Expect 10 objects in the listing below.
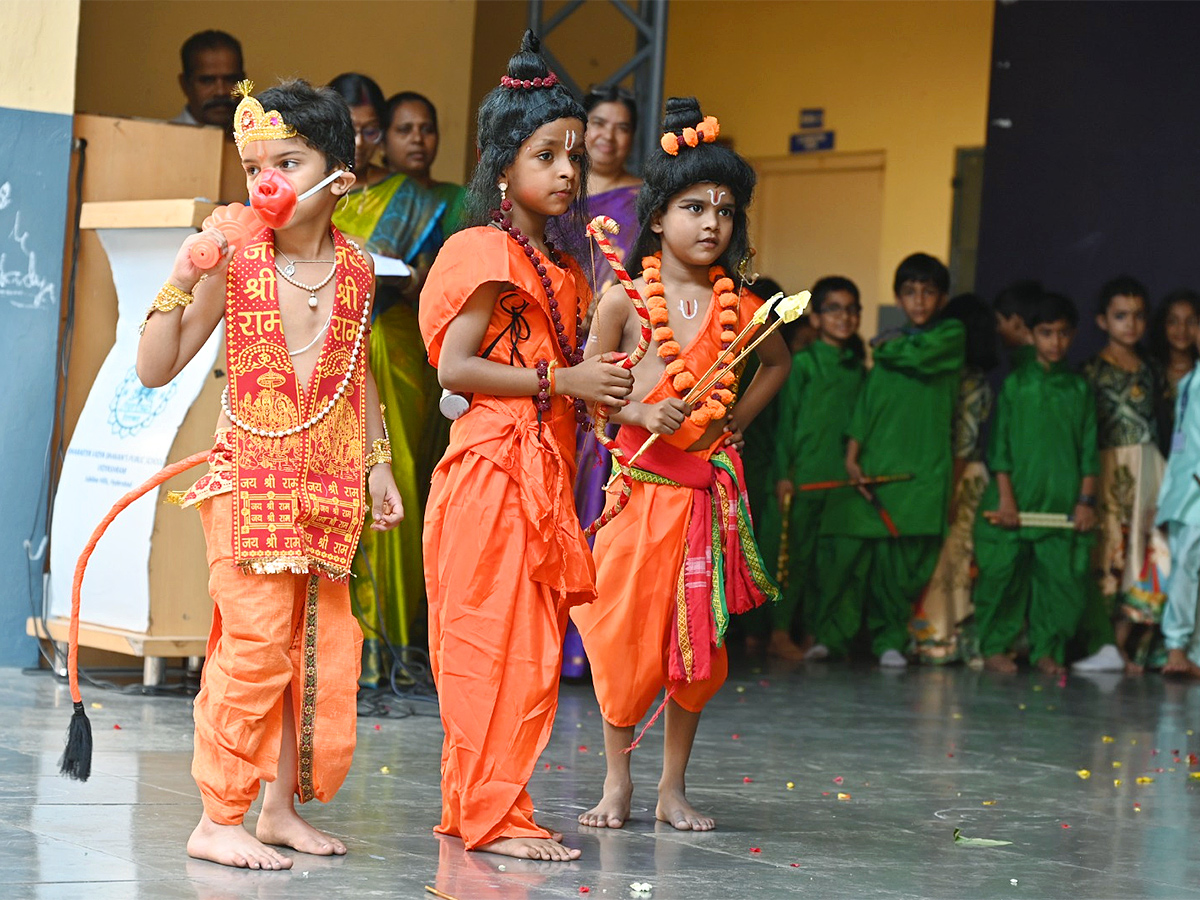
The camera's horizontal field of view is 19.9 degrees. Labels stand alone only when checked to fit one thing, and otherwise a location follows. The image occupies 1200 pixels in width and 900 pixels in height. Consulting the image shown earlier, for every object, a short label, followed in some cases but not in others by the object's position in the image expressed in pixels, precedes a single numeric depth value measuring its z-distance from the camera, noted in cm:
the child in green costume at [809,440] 1639
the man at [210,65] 1313
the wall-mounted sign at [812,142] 2239
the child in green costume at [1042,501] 1602
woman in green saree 1154
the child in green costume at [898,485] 1586
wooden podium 1061
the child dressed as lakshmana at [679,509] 767
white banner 1060
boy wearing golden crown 628
